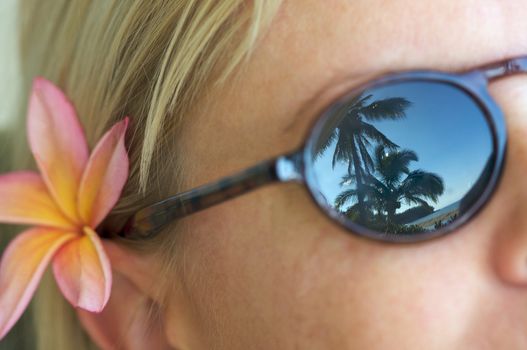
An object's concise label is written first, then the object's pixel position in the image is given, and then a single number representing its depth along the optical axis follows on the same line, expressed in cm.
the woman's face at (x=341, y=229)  36
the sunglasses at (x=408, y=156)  36
